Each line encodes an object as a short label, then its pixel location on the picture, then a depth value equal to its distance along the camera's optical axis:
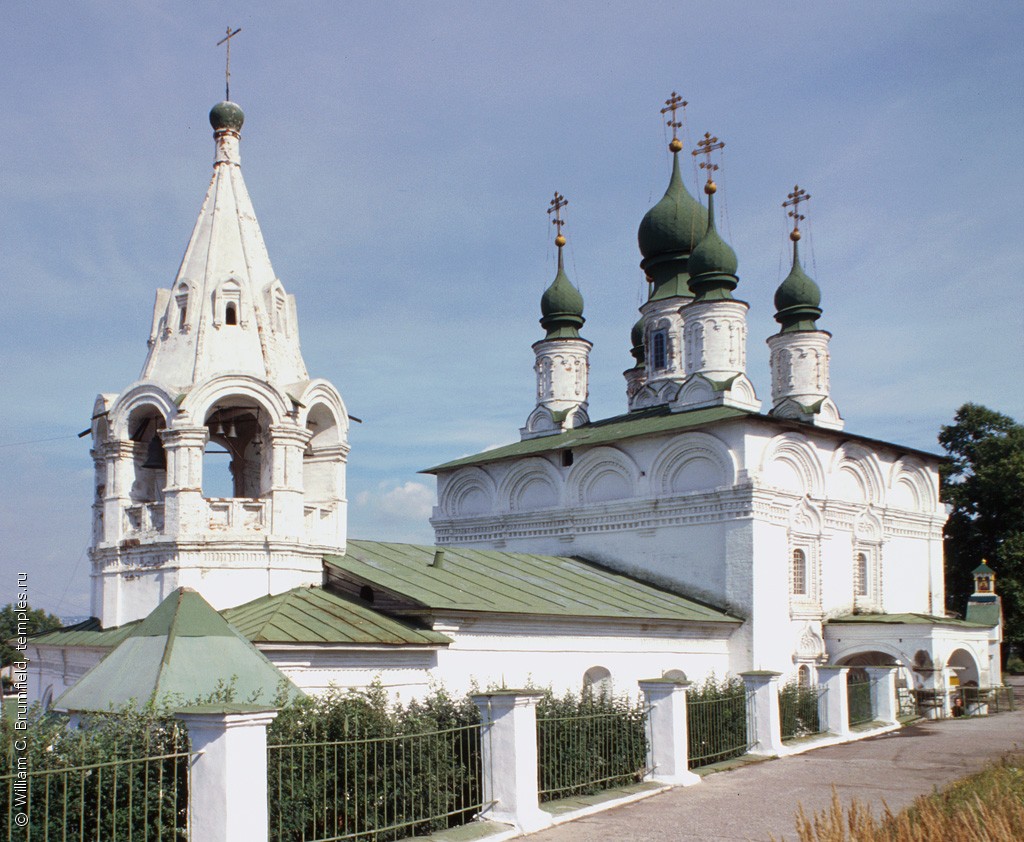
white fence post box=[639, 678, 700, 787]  10.16
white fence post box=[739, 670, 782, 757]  12.38
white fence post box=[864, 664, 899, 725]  16.14
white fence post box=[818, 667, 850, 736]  14.39
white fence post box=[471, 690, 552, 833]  8.06
